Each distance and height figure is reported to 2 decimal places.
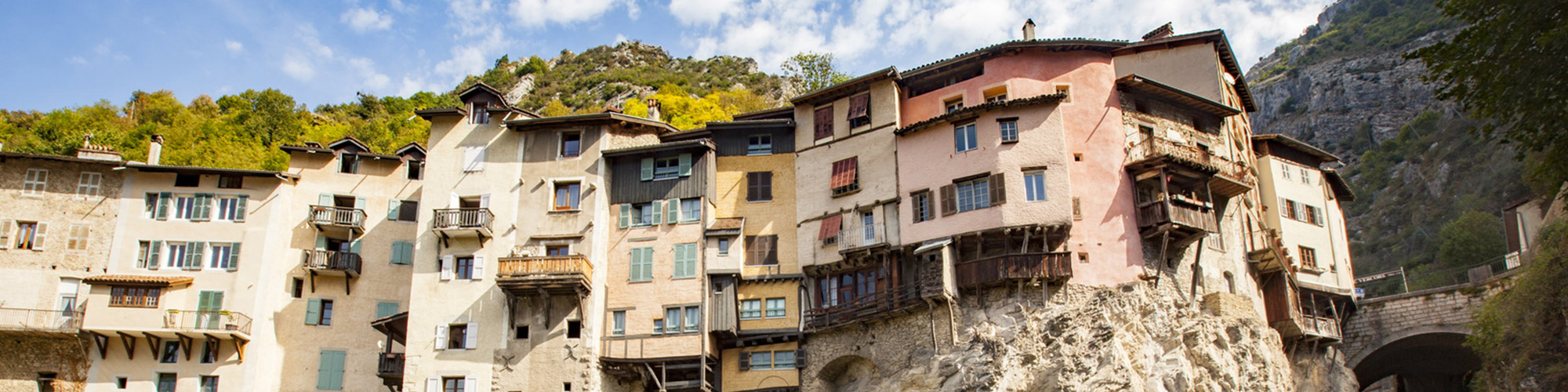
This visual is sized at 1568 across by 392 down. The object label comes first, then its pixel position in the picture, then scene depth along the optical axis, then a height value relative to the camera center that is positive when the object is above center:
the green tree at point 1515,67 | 25.02 +9.33
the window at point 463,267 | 43.00 +8.85
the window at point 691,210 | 43.25 +10.93
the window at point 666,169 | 44.31 +12.78
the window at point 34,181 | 45.75 +13.03
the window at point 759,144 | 45.19 +13.89
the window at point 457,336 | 41.78 +6.15
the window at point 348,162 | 47.56 +14.13
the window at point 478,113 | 45.84 +15.51
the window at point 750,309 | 41.94 +6.97
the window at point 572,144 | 45.12 +14.02
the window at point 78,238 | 44.69 +10.51
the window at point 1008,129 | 39.28 +12.51
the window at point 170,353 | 43.41 +5.90
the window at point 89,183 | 45.66 +12.89
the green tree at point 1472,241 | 63.91 +13.94
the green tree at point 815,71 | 69.12 +25.90
